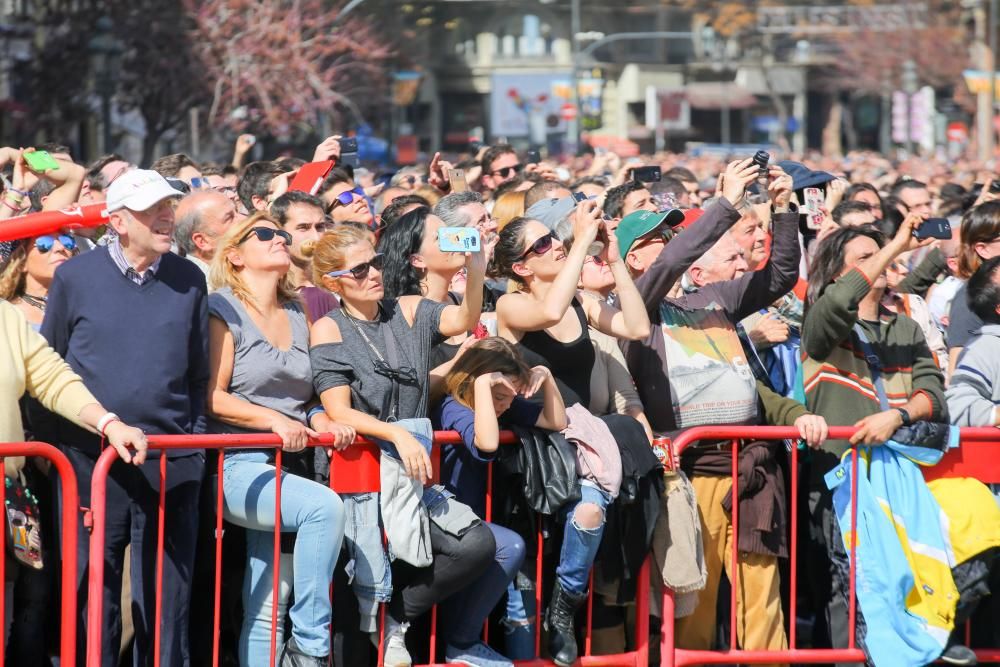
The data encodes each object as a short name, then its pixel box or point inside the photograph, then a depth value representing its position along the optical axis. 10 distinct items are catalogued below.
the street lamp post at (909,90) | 93.44
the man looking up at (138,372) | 10.49
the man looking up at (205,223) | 13.15
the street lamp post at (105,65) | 44.87
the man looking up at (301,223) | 13.47
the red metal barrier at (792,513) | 11.66
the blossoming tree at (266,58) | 67.00
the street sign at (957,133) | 71.87
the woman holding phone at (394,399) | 10.81
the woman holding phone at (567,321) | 11.18
